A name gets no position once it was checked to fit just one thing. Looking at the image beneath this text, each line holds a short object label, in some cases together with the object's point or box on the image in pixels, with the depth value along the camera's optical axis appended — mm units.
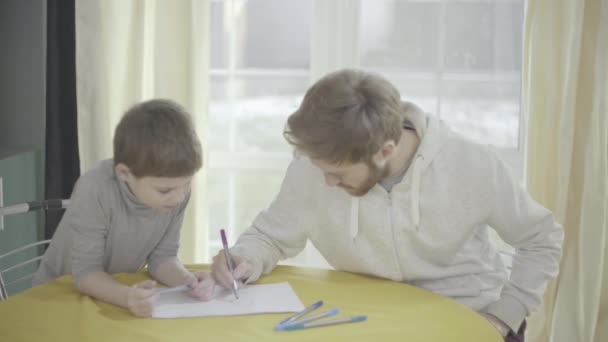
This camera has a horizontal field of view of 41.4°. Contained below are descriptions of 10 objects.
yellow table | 1513
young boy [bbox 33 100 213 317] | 1750
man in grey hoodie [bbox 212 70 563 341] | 1885
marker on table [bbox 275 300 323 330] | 1582
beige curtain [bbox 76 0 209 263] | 3184
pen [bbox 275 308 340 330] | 1554
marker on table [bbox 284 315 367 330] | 1557
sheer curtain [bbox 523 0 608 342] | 2914
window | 3145
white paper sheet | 1646
